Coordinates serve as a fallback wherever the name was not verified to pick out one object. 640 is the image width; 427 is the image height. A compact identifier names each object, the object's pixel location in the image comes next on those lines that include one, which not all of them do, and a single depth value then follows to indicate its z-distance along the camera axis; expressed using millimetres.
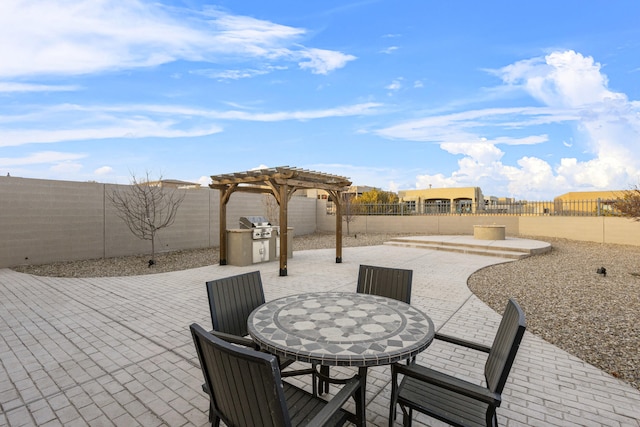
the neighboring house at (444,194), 32281
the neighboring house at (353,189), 41625
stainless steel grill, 8289
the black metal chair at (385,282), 2805
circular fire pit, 11834
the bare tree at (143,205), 9398
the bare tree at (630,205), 8266
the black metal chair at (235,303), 2182
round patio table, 1533
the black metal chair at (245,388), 1084
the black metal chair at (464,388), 1444
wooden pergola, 6961
